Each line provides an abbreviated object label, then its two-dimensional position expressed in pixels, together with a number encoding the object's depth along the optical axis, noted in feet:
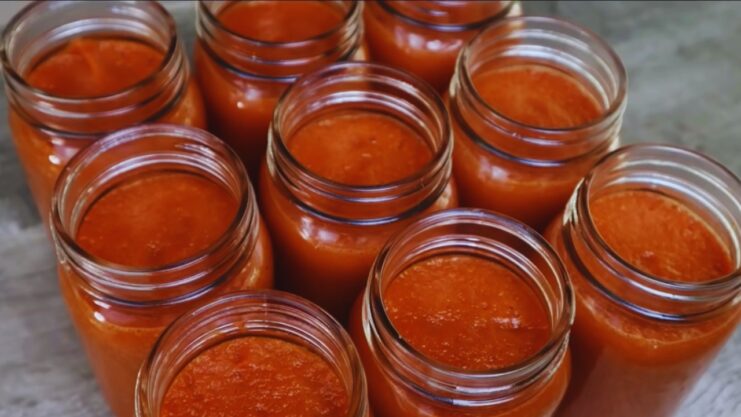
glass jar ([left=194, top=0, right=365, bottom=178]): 2.09
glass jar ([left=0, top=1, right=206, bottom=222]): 2.01
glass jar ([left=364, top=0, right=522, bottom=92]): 2.22
